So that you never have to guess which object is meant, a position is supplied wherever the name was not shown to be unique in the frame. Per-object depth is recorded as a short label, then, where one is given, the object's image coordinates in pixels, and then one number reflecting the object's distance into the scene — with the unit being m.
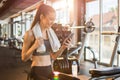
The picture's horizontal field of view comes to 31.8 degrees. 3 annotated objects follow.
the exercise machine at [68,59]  4.71
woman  1.70
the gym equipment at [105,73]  2.79
